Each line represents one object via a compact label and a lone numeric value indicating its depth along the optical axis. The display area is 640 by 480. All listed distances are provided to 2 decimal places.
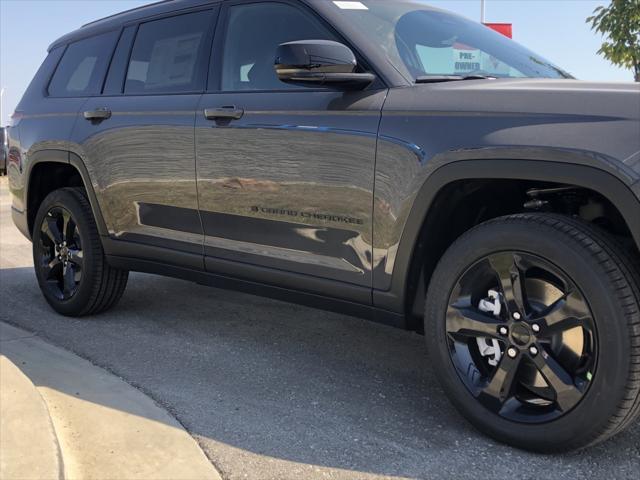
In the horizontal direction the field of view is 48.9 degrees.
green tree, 9.59
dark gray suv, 2.36
